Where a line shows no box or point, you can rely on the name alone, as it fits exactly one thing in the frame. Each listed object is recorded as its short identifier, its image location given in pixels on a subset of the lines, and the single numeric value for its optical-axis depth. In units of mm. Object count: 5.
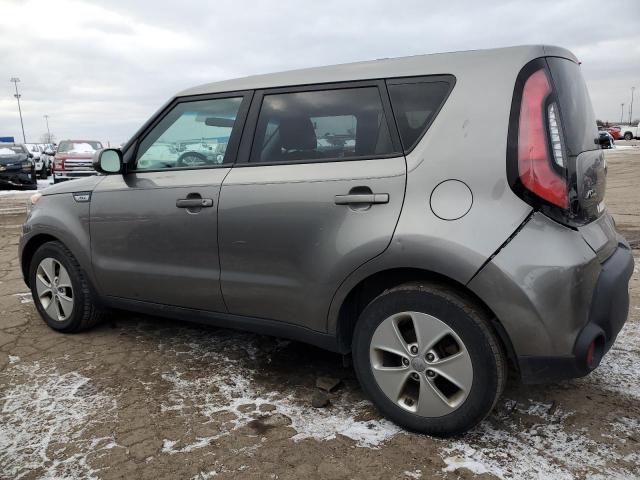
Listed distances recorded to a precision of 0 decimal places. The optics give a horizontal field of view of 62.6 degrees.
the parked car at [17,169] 16875
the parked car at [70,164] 17045
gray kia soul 2143
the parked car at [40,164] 22000
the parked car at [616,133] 48969
